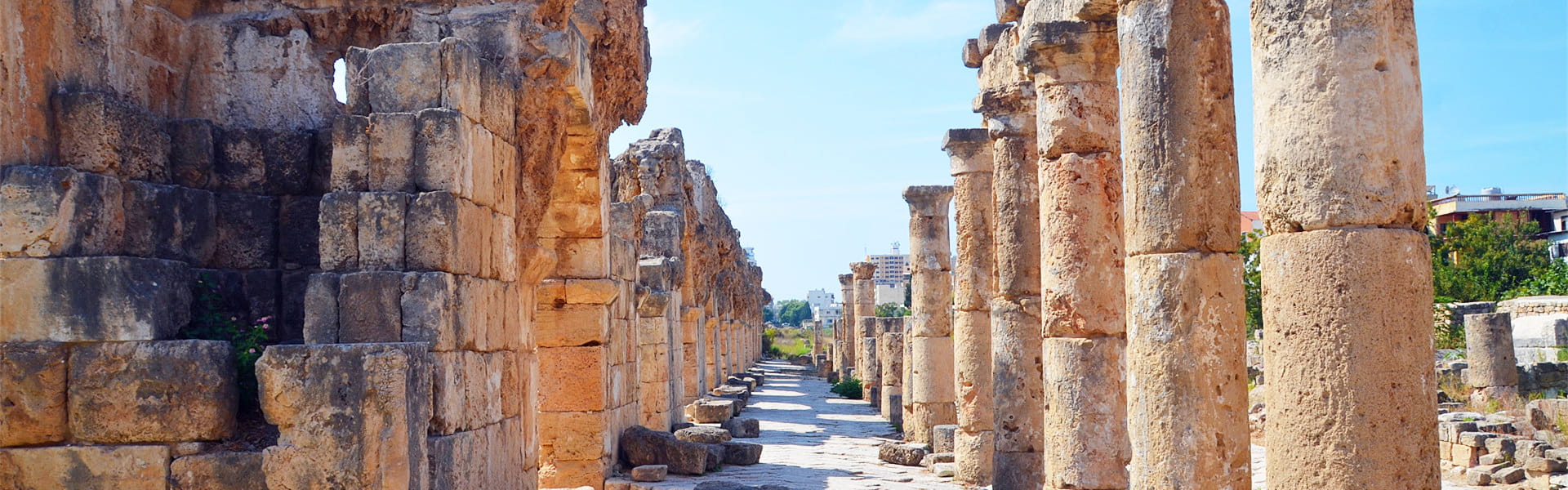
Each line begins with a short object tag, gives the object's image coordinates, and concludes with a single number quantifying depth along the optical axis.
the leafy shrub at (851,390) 33.75
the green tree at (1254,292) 34.06
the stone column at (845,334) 41.50
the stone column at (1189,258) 7.45
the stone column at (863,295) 36.88
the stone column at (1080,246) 9.40
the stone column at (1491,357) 19.19
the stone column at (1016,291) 11.41
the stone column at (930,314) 19.25
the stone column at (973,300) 14.87
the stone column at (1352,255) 5.75
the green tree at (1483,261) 39.19
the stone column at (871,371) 29.31
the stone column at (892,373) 24.23
